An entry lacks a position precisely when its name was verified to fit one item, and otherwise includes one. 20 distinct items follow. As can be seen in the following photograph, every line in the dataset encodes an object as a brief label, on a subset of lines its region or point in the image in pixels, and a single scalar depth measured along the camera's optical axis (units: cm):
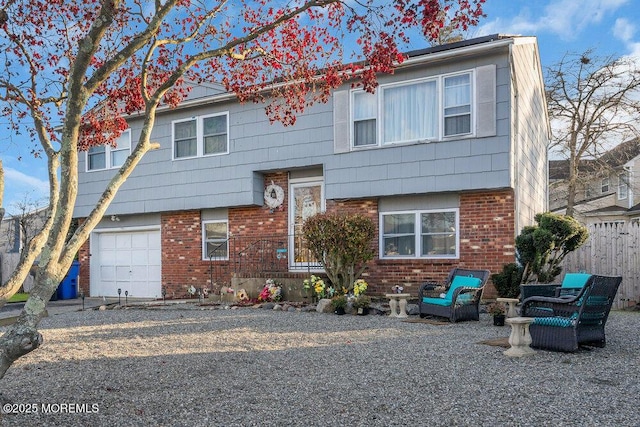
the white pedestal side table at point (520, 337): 659
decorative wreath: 1420
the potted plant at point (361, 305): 1084
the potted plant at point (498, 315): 905
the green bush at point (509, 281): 1070
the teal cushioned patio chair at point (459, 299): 951
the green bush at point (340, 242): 1138
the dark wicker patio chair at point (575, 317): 661
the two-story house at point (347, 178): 1153
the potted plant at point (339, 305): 1093
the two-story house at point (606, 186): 2416
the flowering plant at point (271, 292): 1266
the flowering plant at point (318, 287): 1193
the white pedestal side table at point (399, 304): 1052
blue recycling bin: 1731
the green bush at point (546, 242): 1030
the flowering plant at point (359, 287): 1147
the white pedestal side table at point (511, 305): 952
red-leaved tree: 429
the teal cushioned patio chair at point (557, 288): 779
